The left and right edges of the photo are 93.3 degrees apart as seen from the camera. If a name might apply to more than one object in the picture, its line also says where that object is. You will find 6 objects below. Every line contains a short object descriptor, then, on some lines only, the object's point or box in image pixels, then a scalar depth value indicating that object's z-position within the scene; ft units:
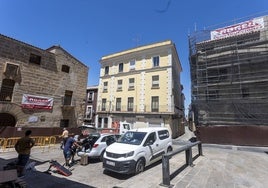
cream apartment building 55.35
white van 16.38
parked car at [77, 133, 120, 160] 22.29
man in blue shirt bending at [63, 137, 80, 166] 20.01
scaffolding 40.38
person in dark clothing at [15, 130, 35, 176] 15.35
